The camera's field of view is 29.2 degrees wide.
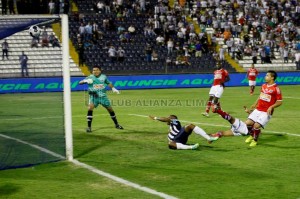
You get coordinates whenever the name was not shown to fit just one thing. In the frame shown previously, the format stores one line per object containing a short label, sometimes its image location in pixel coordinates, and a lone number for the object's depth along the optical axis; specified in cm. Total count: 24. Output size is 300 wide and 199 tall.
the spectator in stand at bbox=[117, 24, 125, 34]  4606
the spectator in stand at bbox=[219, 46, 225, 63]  4683
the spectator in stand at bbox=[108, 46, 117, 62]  4388
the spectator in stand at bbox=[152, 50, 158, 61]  4434
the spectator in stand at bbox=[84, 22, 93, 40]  4428
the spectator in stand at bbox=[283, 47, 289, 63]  4817
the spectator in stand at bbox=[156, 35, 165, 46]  4625
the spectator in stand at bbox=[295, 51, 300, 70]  4700
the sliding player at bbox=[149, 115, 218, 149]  1515
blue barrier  3706
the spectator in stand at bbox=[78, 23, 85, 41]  4412
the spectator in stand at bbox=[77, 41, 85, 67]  4153
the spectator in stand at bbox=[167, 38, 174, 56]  4539
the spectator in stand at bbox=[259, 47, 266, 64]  4788
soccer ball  1333
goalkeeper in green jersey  1939
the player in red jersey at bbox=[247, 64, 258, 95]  3562
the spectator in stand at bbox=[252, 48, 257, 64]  4762
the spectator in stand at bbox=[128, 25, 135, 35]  4619
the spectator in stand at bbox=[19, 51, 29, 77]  1961
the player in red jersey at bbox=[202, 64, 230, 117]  2447
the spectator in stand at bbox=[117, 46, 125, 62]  4403
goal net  1310
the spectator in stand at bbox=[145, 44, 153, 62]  4418
